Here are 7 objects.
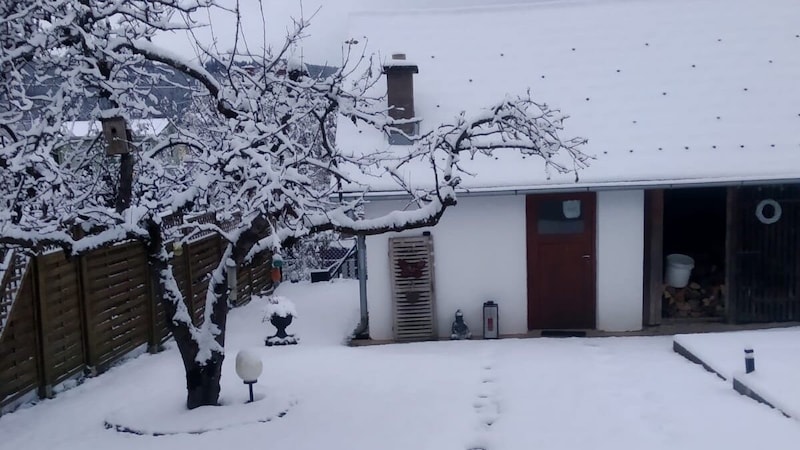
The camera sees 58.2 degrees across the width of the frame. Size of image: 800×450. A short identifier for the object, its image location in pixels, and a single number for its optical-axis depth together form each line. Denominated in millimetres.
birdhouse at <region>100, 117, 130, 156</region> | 5812
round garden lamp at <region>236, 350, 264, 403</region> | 6953
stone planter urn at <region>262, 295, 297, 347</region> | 10203
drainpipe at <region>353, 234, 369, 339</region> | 10312
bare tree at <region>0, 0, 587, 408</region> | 5684
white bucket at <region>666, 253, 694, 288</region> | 11055
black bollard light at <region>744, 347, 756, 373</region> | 7320
